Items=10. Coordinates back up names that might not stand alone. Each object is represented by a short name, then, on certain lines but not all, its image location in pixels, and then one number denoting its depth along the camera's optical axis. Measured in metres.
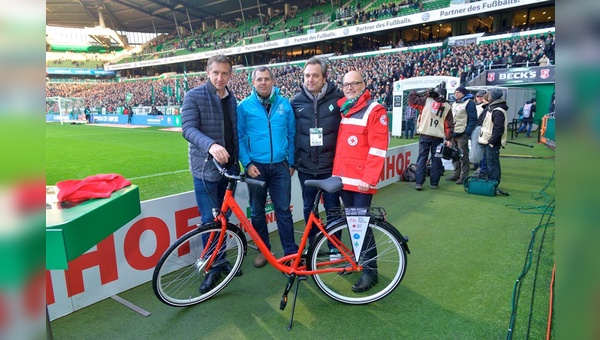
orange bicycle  2.87
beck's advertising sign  16.12
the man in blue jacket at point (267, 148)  3.39
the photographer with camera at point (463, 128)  7.10
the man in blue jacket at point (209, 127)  3.13
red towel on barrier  2.16
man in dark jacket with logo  3.36
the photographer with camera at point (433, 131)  6.46
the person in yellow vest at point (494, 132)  5.94
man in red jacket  3.01
